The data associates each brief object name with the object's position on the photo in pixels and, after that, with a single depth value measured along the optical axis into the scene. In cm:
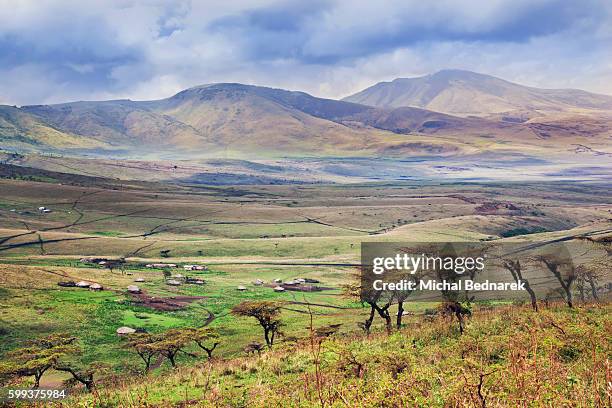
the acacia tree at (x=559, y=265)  3344
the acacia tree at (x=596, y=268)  4112
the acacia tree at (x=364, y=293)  3559
